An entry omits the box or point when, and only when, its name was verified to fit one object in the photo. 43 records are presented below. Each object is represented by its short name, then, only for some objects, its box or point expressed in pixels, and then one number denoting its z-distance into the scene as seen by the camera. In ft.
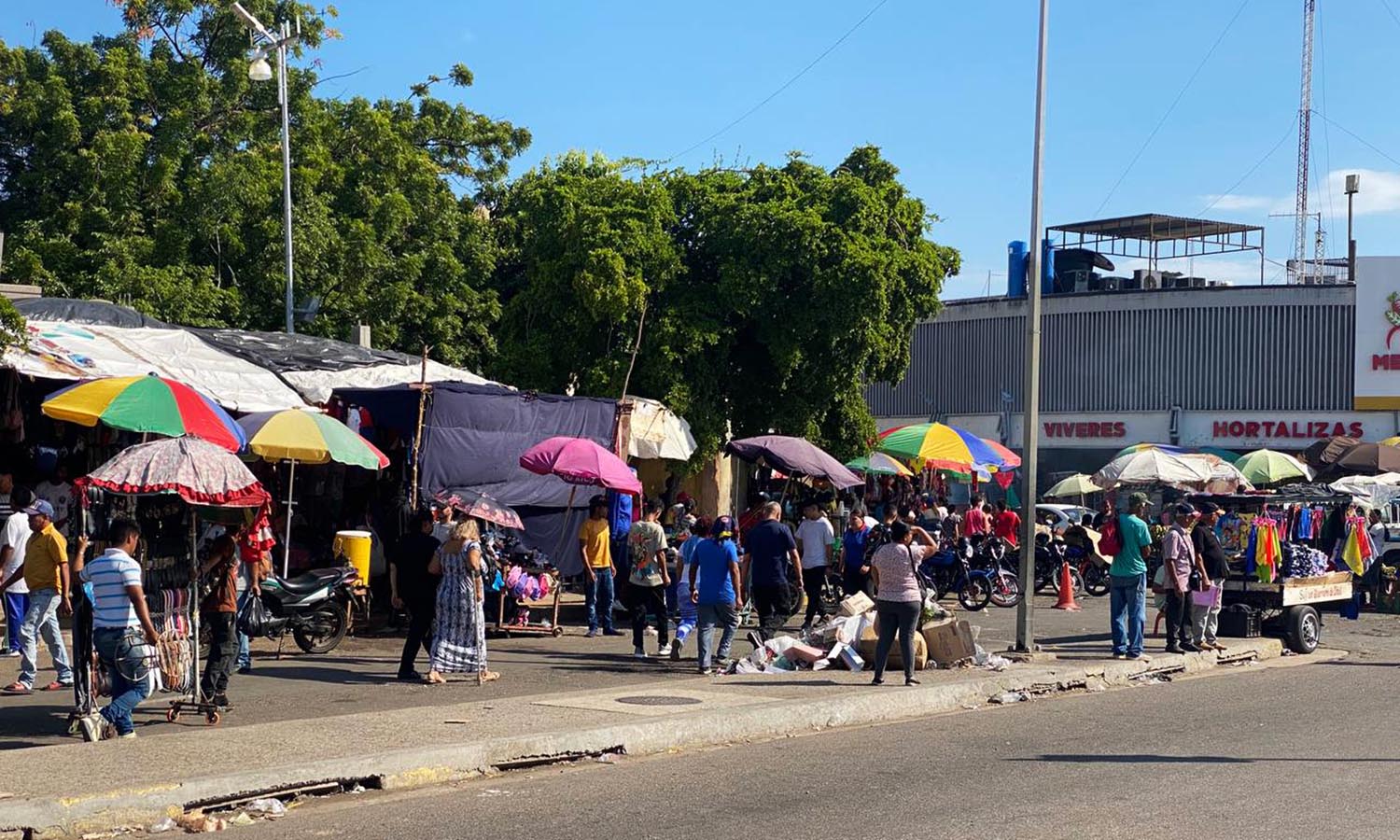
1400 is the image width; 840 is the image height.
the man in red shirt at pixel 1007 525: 94.22
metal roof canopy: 175.90
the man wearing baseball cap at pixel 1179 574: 57.47
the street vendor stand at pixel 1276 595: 63.93
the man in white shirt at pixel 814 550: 64.08
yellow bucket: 58.18
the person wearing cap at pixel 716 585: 49.83
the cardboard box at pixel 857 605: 55.42
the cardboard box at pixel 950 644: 53.42
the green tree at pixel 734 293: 92.99
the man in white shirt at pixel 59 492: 57.72
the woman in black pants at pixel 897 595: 47.32
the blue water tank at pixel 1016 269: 179.11
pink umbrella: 60.18
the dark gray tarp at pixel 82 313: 64.49
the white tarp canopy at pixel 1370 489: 93.50
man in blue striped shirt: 34.42
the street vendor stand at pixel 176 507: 37.58
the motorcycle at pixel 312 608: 51.60
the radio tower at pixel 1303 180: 190.39
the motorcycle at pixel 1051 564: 91.09
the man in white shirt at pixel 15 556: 45.98
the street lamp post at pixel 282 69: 84.64
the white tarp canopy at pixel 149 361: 57.00
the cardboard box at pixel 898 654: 52.85
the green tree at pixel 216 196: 96.17
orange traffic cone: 84.24
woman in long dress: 47.60
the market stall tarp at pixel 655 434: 74.13
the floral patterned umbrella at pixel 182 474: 37.29
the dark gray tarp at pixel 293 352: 67.46
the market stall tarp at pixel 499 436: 62.69
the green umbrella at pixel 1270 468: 112.78
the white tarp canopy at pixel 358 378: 66.13
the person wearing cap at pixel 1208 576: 60.59
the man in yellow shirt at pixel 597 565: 60.08
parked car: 112.16
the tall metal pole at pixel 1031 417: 57.11
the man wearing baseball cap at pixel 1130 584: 55.62
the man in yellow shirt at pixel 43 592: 43.50
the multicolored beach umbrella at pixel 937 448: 93.45
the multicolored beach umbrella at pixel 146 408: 49.11
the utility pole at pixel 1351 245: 177.37
